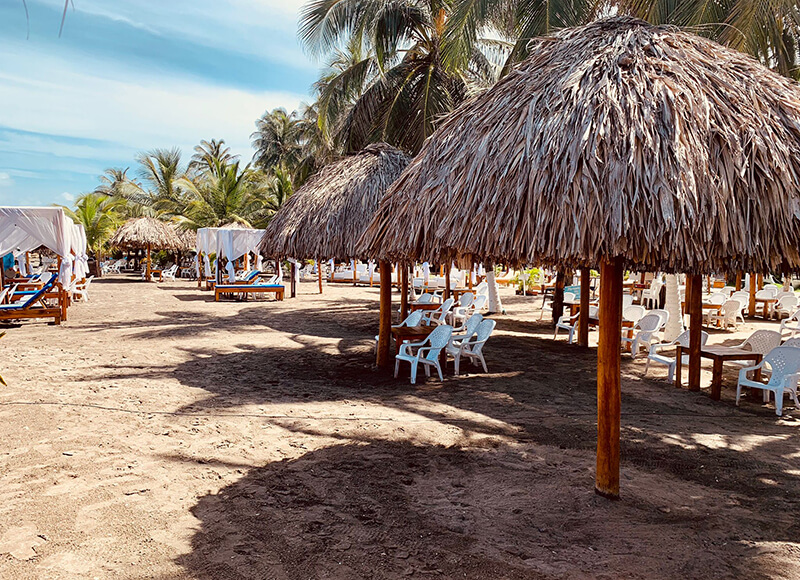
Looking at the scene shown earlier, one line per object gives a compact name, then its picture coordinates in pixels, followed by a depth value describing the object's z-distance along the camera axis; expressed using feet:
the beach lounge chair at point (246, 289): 62.90
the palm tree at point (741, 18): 25.77
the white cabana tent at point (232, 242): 69.05
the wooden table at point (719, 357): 22.90
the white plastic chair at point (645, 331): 29.43
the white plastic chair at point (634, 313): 33.99
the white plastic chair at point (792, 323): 34.51
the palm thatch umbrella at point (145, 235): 95.40
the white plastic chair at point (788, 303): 43.50
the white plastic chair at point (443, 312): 35.88
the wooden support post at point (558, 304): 42.89
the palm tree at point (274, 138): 143.89
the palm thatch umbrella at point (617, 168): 10.77
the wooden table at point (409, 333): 26.71
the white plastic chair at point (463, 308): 43.68
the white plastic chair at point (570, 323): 35.99
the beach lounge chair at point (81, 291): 57.98
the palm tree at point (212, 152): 151.74
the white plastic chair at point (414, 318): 31.20
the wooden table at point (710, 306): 43.90
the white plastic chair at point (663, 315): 29.84
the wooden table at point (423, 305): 44.34
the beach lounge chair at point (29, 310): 41.27
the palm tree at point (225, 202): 97.96
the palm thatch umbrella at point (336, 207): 29.71
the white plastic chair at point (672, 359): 25.70
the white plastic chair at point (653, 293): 52.80
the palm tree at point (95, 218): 91.49
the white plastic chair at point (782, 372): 20.62
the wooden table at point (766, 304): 47.07
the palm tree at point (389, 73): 44.11
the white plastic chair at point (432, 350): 25.39
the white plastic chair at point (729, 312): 40.81
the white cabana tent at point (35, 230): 43.42
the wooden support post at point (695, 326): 24.18
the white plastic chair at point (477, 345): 27.20
